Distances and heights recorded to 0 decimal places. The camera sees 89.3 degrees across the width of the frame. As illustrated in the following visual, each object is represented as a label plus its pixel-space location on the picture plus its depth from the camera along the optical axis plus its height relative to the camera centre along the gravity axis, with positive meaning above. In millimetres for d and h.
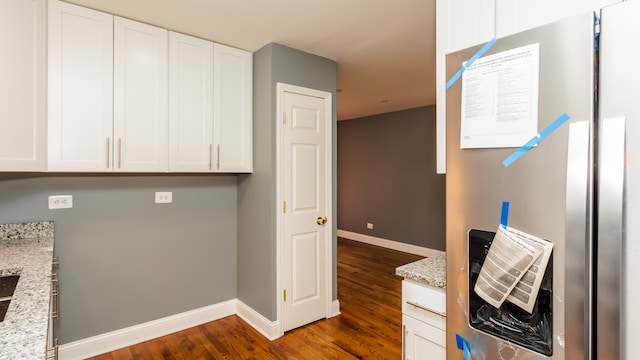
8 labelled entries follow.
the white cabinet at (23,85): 1823 +542
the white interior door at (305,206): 2809 -251
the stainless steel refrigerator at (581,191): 814 -33
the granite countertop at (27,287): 890 -446
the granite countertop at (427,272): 1367 -422
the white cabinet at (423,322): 1346 -625
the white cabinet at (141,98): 2117 +604
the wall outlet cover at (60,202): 2299 -170
